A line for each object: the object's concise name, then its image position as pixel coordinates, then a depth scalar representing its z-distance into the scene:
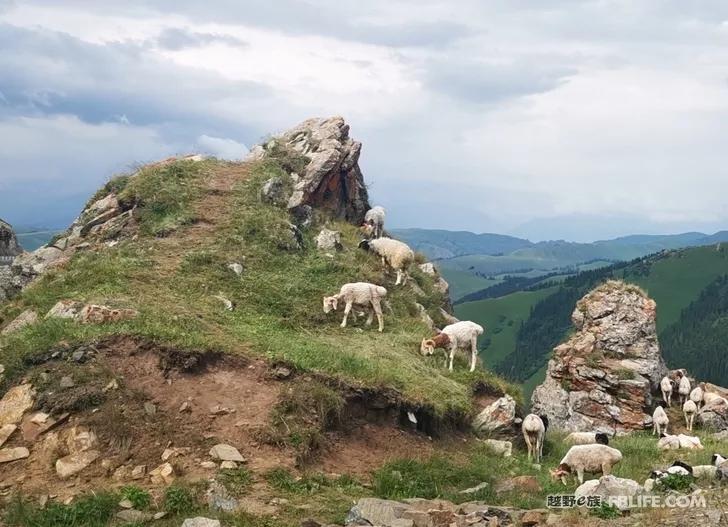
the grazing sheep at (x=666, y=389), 29.89
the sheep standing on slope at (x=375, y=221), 35.71
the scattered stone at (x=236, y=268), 24.88
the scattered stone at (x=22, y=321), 19.58
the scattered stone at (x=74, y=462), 13.44
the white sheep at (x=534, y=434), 19.17
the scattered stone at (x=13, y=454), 13.78
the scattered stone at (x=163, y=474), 13.35
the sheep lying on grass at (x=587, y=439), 20.40
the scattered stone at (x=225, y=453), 14.15
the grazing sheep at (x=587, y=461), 16.64
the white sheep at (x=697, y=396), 30.05
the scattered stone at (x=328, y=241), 29.55
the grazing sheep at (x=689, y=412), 28.30
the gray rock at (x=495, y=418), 19.67
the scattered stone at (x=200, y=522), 11.30
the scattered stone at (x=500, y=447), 18.61
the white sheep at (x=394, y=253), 29.00
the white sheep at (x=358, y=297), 23.59
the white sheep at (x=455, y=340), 22.41
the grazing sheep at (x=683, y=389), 30.45
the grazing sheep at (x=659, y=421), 26.89
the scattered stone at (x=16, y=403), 14.74
